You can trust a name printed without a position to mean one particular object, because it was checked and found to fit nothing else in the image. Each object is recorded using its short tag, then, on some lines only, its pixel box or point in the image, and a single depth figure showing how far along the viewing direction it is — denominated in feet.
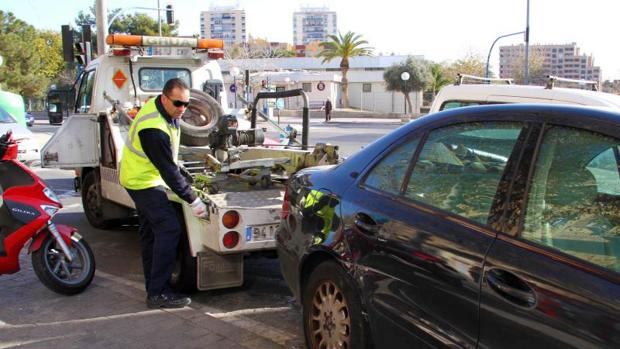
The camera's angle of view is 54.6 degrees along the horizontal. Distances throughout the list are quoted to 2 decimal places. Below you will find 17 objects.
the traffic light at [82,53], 41.45
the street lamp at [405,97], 130.78
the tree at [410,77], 165.89
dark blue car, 7.10
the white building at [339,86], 173.99
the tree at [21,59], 165.71
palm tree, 169.89
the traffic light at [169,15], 89.10
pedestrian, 135.36
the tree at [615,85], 50.07
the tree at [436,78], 172.86
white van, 17.10
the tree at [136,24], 215.92
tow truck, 16.01
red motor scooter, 16.51
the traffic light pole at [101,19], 49.21
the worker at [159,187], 15.56
